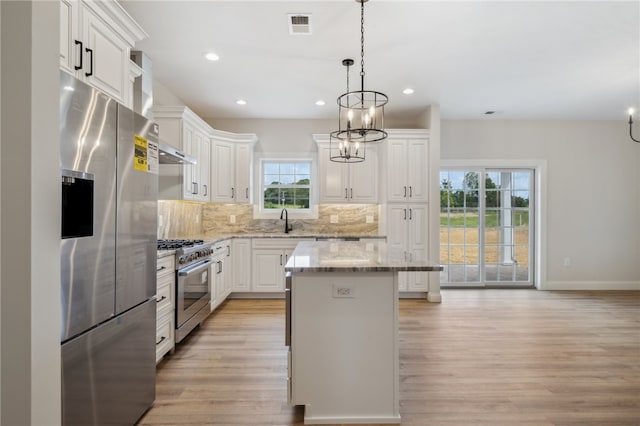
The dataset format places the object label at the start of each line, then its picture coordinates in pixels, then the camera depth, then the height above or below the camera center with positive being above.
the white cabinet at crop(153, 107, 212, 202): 3.80 +0.83
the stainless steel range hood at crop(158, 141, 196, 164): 2.72 +0.55
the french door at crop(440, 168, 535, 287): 5.52 -0.17
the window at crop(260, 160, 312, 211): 5.52 +0.52
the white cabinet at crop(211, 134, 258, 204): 4.95 +0.77
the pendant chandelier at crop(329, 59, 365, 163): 5.06 +1.02
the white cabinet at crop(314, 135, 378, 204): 5.12 +0.59
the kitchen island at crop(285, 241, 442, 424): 1.99 -0.76
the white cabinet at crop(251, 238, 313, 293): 4.87 -0.66
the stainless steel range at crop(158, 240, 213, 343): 3.00 -0.64
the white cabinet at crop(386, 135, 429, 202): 4.86 +0.69
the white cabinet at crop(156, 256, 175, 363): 2.68 -0.75
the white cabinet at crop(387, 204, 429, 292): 4.85 -0.20
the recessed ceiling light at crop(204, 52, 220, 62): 3.21 +1.56
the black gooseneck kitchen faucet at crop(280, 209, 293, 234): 5.32 -0.04
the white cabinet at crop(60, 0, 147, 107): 1.67 +0.97
